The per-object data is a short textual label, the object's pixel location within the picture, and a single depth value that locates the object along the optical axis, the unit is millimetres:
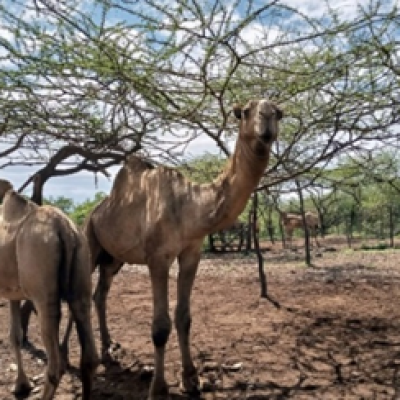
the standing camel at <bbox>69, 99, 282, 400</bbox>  4410
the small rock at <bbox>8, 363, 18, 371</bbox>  5750
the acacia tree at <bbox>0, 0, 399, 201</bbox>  4602
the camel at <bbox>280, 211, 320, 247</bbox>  25391
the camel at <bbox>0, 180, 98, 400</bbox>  4047
